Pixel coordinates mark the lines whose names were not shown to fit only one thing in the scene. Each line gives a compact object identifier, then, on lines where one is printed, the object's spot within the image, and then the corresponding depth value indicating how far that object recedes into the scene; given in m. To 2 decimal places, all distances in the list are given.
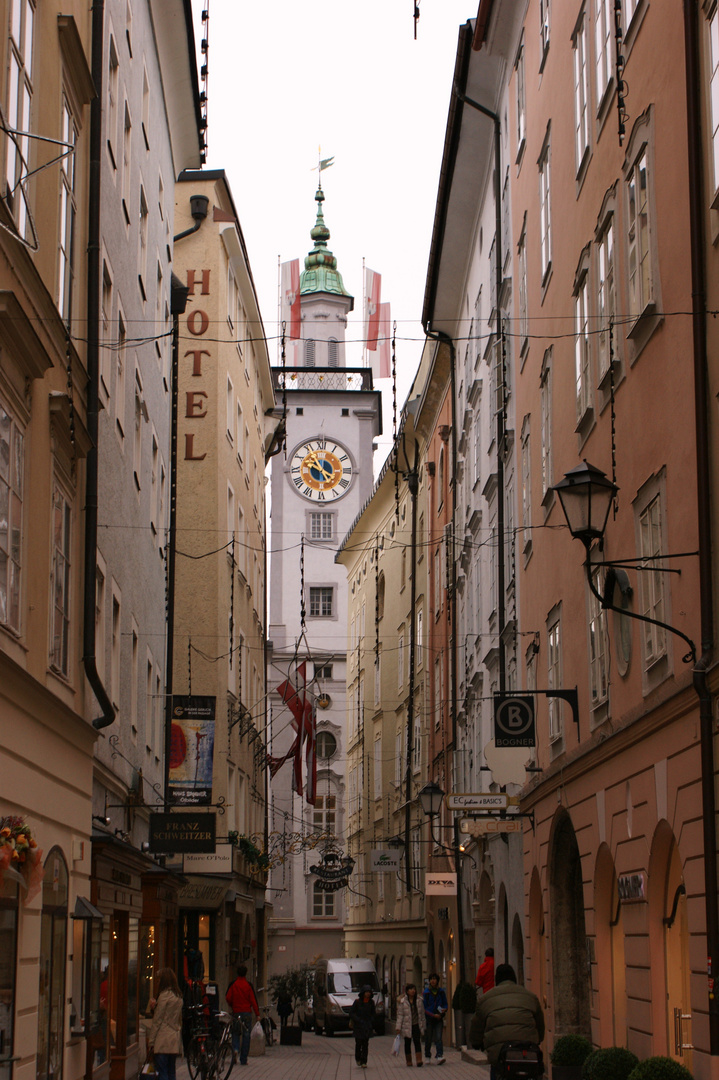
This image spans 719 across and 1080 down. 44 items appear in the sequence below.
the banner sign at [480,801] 20.72
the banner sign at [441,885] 28.91
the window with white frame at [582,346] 17.47
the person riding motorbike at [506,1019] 11.94
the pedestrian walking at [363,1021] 27.72
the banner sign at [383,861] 37.19
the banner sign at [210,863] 33.59
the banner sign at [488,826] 21.30
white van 47.09
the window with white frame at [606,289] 15.76
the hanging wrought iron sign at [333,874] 51.59
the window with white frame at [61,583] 14.01
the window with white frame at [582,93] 17.77
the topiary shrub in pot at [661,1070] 11.22
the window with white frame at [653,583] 12.95
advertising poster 25.50
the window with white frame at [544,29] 21.61
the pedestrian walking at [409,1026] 26.78
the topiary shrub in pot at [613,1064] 13.06
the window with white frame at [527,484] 23.52
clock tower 71.00
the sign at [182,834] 21.91
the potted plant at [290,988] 47.92
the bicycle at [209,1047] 19.64
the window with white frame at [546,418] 21.06
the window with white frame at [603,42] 16.11
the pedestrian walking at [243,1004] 27.02
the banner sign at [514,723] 20.06
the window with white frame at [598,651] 16.25
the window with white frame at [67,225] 14.69
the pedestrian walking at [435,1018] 28.02
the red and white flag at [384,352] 73.81
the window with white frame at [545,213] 21.44
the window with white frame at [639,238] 13.82
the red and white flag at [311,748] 41.53
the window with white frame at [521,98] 24.45
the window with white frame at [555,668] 20.05
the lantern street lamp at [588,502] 11.86
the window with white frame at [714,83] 11.27
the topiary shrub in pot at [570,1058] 16.58
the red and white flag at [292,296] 78.25
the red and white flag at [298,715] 40.14
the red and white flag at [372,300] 73.19
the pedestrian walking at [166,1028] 17.05
